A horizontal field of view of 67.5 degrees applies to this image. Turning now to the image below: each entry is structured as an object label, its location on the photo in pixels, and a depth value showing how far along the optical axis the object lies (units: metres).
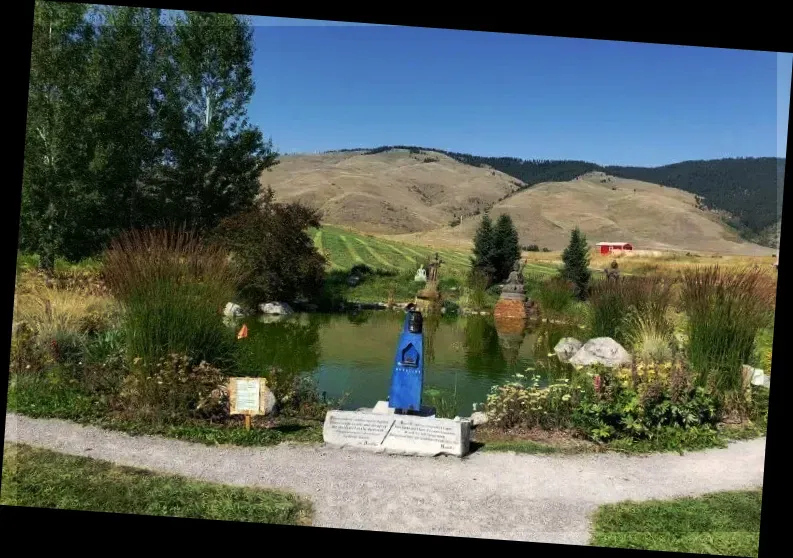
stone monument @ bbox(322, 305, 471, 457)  4.74
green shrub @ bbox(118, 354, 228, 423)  5.12
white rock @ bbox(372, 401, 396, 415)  5.13
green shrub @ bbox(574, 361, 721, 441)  5.25
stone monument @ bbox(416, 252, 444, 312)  11.84
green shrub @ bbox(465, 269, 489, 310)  11.95
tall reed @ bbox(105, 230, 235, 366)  5.28
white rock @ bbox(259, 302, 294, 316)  9.22
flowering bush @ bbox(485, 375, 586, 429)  5.49
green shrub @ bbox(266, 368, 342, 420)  5.66
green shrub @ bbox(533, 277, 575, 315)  10.39
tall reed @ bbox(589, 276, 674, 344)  6.64
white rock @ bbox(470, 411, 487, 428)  5.68
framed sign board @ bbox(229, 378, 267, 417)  4.98
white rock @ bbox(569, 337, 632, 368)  6.99
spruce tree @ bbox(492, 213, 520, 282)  12.11
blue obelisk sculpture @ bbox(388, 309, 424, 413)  5.05
